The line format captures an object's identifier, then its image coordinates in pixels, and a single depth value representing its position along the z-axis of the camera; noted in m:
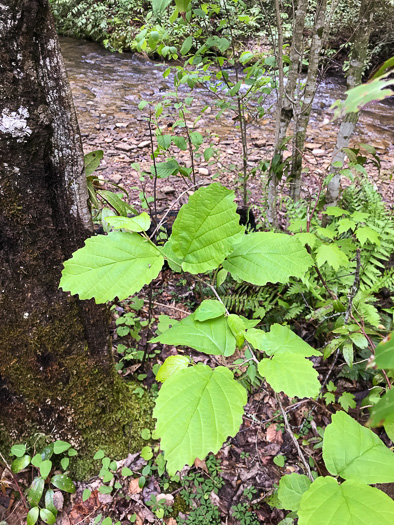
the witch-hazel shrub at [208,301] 0.78
